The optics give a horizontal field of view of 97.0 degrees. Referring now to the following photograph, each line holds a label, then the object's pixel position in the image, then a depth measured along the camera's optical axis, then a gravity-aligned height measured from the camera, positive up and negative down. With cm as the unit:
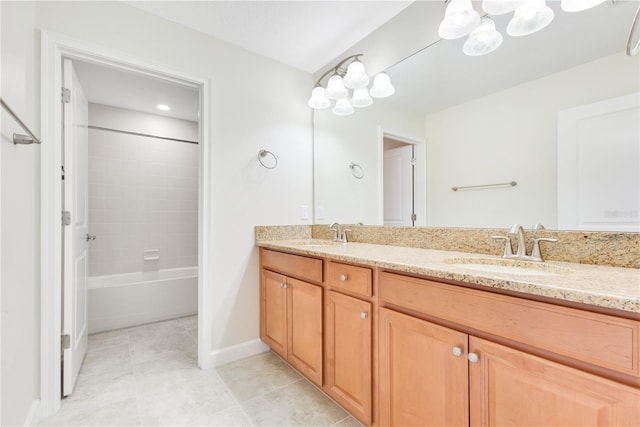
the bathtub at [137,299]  252 -81
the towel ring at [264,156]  214 +45
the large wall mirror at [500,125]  108 +46
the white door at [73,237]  157 -13
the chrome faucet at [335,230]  218 -12
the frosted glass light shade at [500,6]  118 +88
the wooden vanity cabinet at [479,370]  66 -45
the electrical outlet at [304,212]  237 +2
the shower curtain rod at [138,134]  309 +94
